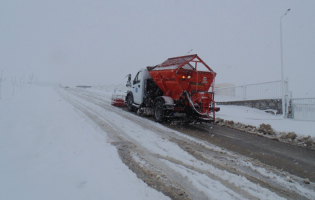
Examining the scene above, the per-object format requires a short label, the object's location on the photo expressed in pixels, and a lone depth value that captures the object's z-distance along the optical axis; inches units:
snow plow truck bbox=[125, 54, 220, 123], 281.0
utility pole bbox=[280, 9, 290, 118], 372.3
